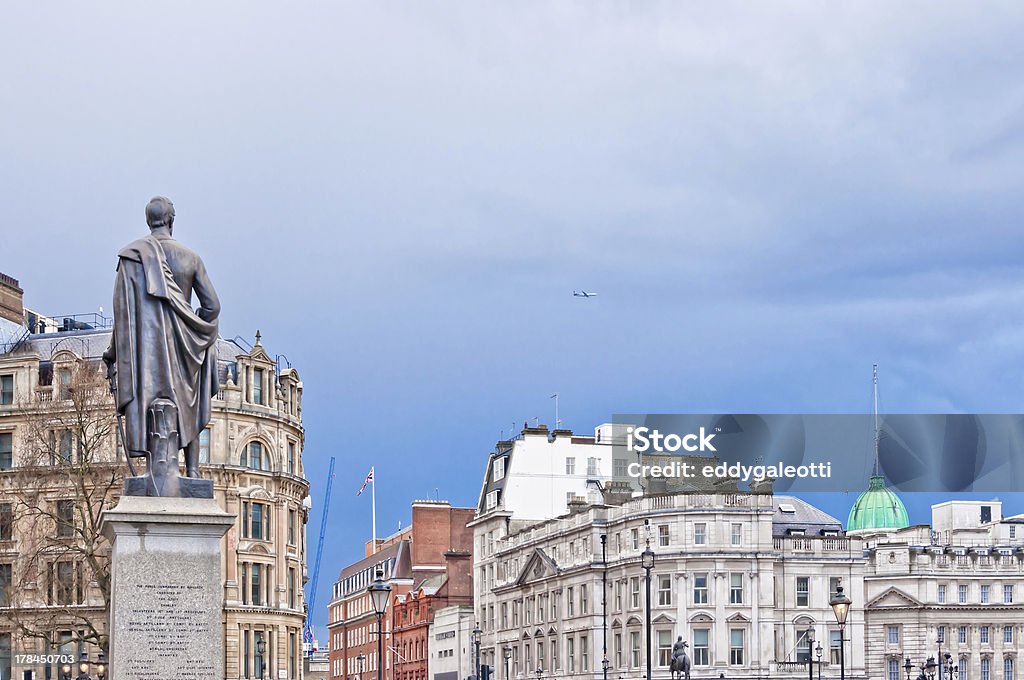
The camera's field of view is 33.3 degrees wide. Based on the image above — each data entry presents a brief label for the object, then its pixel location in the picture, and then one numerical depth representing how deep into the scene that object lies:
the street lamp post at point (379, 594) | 42.31
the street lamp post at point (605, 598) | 111.46
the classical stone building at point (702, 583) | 107.88
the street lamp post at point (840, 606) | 39.09
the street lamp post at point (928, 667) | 86.56
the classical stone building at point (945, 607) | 119.50
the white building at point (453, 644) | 136.62
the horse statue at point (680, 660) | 56.75
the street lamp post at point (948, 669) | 105.85
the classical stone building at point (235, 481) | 74.94
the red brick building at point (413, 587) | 146.75
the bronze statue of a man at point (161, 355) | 13.94
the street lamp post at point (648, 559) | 61.44
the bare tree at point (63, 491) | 50.16
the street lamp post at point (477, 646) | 127.19
